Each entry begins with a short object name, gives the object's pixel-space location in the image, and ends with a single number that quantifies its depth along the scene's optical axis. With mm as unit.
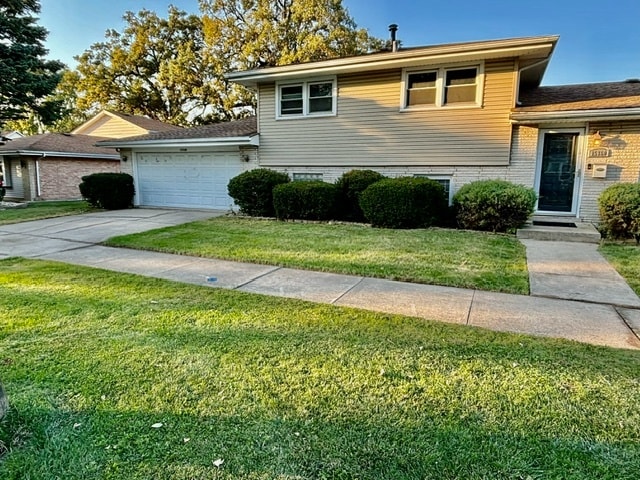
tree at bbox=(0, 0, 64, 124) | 14867
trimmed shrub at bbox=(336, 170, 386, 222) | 10266
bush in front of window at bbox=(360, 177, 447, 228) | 9133
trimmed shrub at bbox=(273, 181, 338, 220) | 10320
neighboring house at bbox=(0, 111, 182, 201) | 18781
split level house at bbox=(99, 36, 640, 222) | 9117
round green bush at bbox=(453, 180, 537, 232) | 8578
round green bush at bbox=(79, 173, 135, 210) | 13984
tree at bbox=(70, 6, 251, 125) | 26422
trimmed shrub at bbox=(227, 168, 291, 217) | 11188
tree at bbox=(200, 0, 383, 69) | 22578
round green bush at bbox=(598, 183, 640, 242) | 7523
